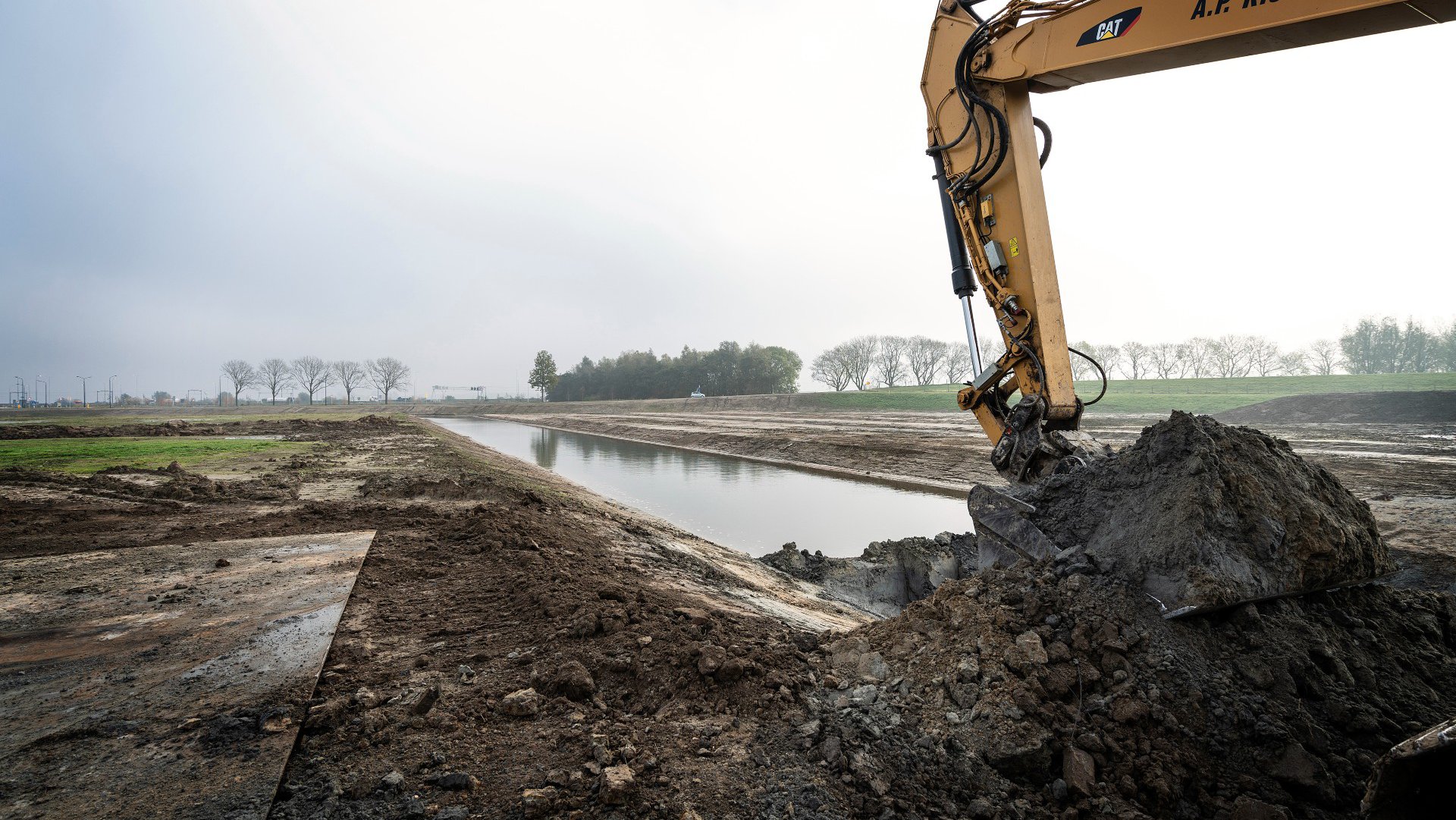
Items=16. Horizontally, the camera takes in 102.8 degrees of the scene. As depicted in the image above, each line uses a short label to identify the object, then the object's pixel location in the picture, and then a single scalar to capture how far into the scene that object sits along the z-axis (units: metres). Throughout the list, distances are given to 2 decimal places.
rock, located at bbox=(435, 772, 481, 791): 2.38
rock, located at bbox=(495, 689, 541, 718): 2.93
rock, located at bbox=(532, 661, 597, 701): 3.12
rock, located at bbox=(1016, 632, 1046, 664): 2.97
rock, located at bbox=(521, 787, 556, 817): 2.22
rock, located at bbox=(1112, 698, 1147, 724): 2.63
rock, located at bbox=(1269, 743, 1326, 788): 2.34
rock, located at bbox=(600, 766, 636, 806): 2.30
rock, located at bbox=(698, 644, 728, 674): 3.21
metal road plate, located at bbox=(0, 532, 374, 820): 2.35
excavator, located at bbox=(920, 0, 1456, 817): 4.62
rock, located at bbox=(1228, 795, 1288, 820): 2.20
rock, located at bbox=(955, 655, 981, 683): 3.00
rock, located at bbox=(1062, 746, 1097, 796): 2.41
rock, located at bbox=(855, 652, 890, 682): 3.28
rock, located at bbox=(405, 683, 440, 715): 2.94
